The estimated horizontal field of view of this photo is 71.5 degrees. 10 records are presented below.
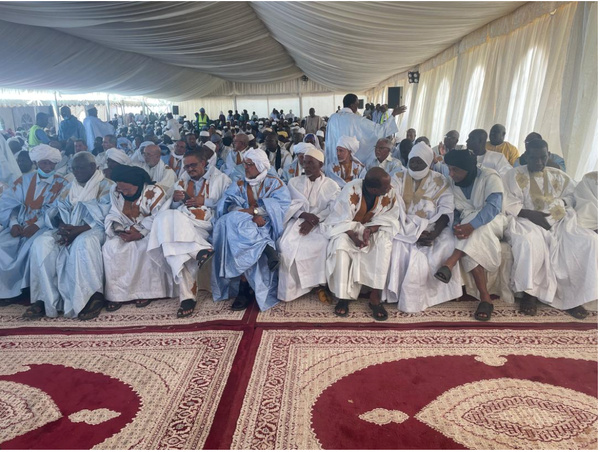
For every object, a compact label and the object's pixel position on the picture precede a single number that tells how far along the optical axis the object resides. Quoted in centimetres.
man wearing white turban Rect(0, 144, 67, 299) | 372
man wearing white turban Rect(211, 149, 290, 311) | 355
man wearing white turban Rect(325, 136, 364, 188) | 448
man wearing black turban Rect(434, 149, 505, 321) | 334
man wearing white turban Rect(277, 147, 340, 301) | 362
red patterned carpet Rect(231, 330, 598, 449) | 207
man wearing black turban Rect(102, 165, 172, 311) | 366
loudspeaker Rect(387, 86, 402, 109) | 1143
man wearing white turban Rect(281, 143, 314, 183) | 482
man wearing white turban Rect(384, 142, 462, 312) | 344
